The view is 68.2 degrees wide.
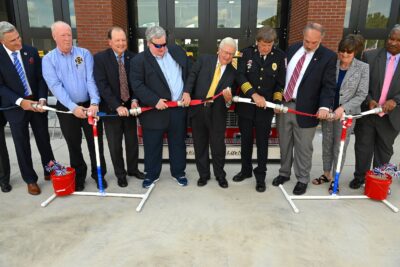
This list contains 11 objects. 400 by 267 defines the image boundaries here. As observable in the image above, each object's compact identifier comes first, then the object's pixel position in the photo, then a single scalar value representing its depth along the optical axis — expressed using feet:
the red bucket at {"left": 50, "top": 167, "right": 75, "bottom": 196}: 10.87
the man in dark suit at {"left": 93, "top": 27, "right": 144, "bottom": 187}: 10.70
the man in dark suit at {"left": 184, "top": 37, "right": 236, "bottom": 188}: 10.83
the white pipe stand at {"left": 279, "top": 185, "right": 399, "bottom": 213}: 11.04
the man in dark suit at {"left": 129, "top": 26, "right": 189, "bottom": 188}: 10.56
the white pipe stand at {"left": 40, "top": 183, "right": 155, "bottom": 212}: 10.84
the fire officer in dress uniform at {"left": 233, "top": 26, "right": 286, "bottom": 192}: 10.50
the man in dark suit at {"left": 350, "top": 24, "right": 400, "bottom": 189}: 10.64
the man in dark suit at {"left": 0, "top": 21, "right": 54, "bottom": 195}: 10.37
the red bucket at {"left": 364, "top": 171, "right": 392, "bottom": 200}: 10.66
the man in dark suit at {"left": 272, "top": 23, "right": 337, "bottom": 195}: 10.12
